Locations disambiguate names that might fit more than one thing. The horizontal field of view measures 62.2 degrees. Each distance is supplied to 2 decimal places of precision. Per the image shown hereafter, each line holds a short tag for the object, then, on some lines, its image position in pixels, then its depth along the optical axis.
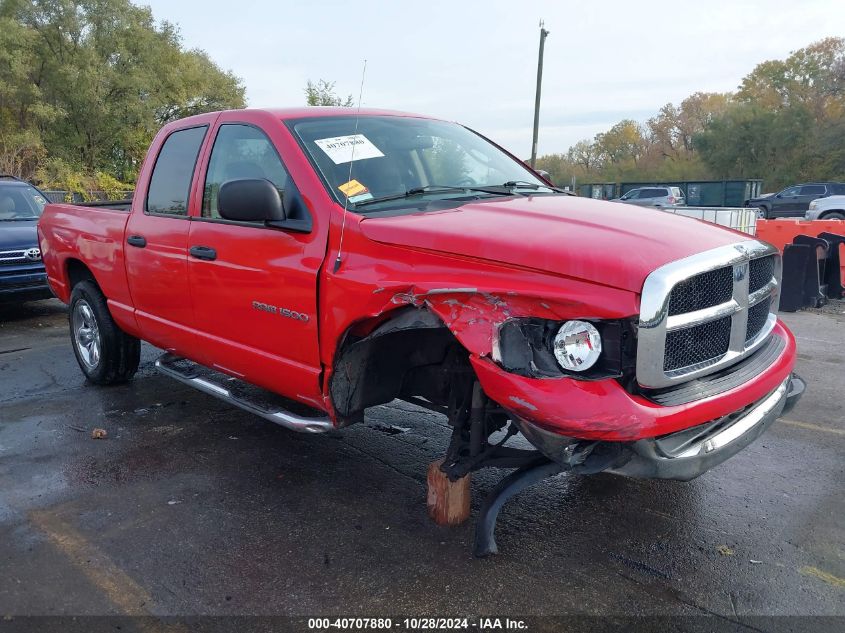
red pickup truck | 2.50
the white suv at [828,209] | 23.30
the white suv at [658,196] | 28.70
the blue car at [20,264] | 8.18
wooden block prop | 3.28
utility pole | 25.30
